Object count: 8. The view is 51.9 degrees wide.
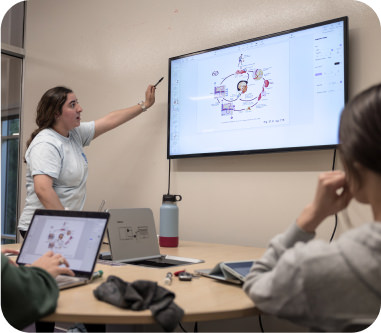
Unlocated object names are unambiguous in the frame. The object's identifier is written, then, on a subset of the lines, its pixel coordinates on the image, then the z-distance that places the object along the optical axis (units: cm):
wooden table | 88
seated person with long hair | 74
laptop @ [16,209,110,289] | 117
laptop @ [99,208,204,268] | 153
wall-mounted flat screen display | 181
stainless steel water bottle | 195
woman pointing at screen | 204
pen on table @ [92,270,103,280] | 122
